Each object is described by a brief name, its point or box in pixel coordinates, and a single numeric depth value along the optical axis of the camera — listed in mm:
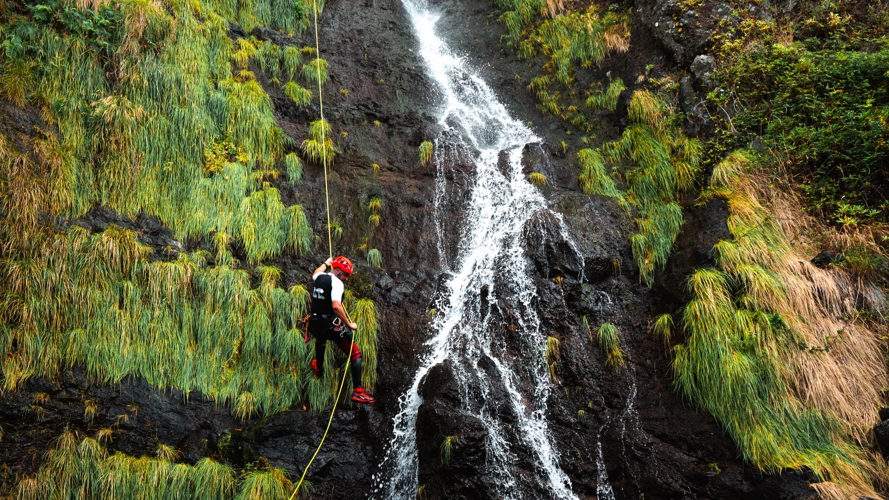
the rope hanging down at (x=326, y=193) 5395
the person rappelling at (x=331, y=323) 5609
